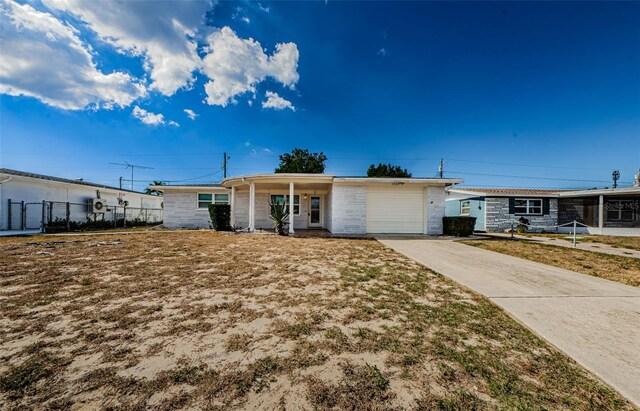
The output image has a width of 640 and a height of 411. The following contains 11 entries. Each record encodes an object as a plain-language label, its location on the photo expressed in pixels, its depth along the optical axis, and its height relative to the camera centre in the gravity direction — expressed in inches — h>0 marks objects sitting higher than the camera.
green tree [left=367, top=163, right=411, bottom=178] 1448.1 +222.5
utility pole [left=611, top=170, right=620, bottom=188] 1365.7 +190.9
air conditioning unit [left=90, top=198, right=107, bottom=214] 643.2 -2.9
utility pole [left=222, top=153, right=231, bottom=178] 1062.4 +184.3
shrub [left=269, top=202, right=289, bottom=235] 458.0 -25.5
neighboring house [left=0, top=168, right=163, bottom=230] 496.6 +21.1
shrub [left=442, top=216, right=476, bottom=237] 463.2 -36.5
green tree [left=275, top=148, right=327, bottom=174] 1387.8 +266.3
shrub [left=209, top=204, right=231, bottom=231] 529.0 -23.7
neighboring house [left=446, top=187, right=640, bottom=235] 641.6 -4.9
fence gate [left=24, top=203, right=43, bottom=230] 526.9 -26.0
